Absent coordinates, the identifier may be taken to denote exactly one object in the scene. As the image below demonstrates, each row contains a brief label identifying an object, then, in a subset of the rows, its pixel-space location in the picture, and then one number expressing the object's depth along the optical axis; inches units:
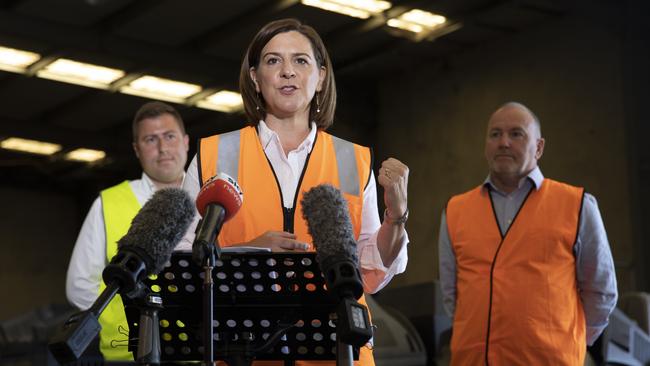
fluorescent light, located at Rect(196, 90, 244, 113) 512.3
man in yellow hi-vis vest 153.3
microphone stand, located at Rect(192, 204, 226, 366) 70.7
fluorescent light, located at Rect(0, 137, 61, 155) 595.1
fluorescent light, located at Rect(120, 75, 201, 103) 485.4
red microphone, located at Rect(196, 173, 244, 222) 74.6
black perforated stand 79.8
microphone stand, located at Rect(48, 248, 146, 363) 65.5
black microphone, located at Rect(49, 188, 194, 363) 66.1
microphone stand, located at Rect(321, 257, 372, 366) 67.5
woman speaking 99.0
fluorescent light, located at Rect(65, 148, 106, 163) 631.8
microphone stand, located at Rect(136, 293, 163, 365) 76.0
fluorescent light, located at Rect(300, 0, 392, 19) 397.4
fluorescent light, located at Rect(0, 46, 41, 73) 431.5
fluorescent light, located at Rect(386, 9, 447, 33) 422.0
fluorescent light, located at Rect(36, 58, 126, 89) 453.1
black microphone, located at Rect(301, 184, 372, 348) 67.9
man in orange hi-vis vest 148.0
